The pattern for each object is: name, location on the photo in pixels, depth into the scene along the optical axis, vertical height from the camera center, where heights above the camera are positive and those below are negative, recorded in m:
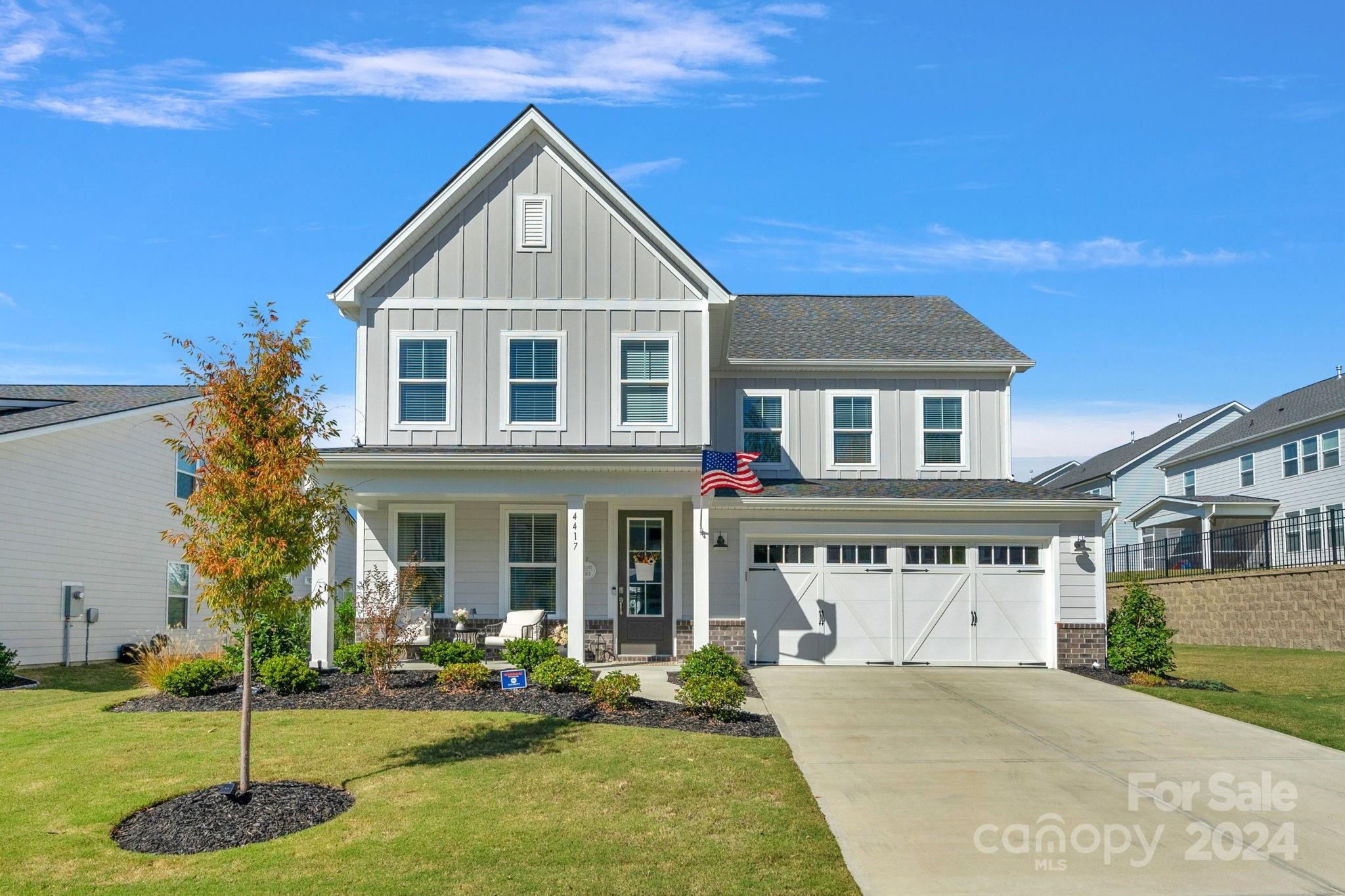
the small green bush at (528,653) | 14.61 -1.61
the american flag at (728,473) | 16.14 +0.97
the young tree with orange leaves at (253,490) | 8.67 +0.39
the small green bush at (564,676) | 13.02 -1.71
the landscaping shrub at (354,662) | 14.76 -1.72
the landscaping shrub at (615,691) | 12.12 -1.76
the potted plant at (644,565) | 18.17 -0.48
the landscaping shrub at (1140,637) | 16.44 -1.58
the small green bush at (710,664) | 13.01 -1.58
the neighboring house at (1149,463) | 42.59 +2.95
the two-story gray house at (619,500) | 17.28 +0.59
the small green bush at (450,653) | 14.94 -1.65
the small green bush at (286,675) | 13.05 -1.70
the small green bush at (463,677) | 13.08 -1.73
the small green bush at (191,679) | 12.98 -1.74
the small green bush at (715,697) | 11.79 -1.78
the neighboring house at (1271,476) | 30.28 +1.94
